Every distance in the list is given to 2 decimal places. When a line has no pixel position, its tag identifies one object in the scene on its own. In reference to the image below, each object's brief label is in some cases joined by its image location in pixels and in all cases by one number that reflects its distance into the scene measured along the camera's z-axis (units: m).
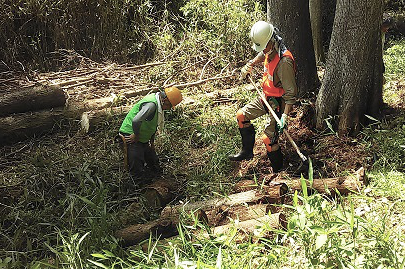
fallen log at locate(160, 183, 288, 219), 4.09
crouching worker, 4.82
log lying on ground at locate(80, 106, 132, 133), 6.22
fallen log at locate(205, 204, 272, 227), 3.88
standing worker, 4.62
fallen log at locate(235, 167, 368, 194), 4.14
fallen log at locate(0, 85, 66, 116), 6.34
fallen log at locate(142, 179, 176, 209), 4.71
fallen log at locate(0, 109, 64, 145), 6.09
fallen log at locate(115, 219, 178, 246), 3.90
